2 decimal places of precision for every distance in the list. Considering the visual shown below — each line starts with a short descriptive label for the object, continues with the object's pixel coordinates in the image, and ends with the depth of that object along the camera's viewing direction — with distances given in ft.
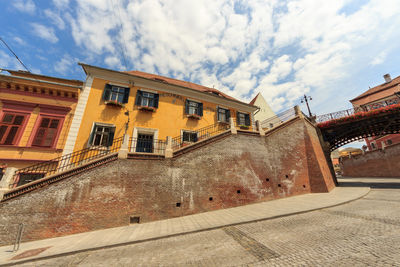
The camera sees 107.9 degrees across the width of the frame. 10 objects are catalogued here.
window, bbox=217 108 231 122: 54.80
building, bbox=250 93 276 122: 96.08
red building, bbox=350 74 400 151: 92.22
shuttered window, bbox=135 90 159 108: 43.27
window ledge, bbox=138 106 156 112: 41.83
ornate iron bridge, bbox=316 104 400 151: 48.08
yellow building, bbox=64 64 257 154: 36.96
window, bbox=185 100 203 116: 49.11
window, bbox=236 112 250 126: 56.95
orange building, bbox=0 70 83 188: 31.01
